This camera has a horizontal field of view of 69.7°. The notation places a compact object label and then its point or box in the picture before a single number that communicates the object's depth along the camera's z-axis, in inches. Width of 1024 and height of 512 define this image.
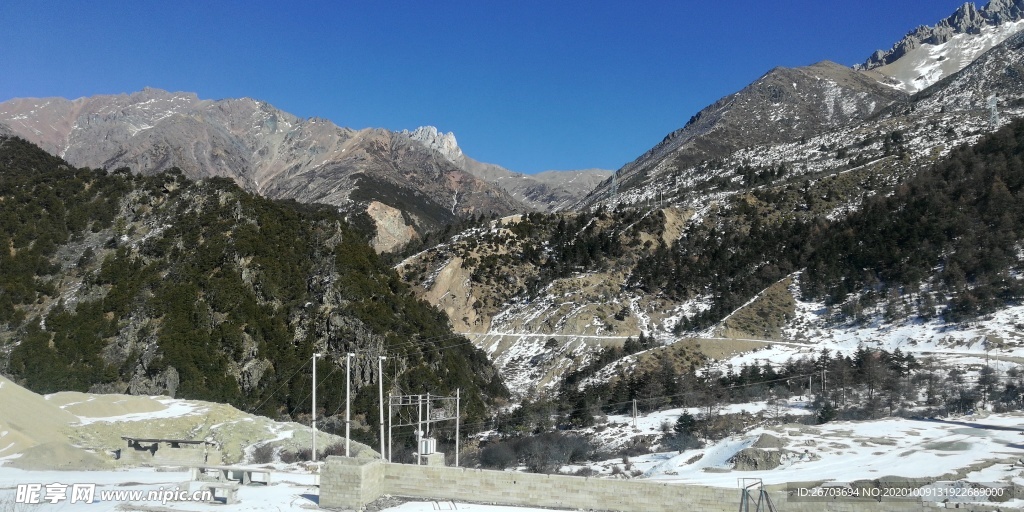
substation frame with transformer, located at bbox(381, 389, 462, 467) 2213.3
